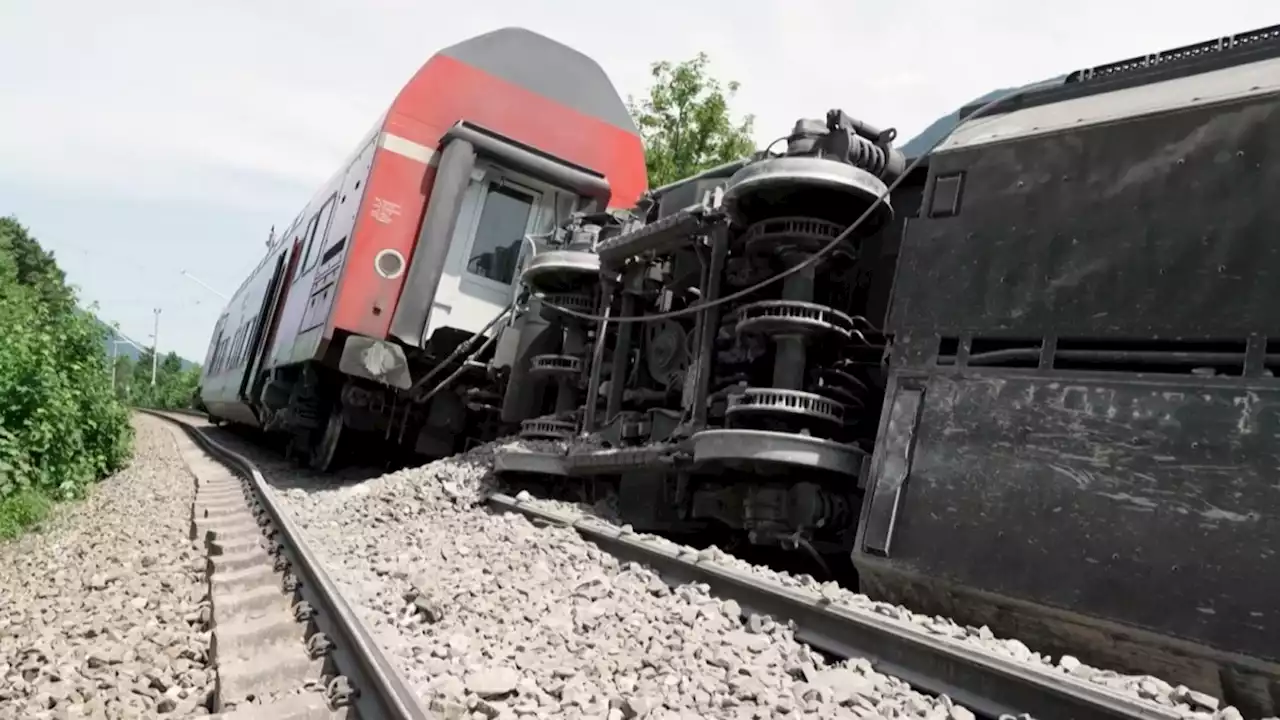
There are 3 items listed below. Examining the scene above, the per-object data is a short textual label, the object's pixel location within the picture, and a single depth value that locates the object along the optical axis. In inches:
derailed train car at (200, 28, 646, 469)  356.5
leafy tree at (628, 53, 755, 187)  814.5
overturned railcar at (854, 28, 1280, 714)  115.8
